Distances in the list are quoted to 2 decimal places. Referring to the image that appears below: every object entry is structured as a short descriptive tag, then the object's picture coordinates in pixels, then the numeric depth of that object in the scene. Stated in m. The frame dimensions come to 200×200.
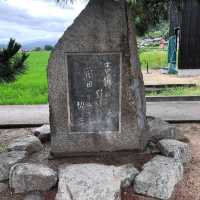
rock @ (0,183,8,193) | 2.51
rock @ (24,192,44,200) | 2.39
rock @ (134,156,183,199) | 2.34
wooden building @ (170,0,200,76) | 8.54
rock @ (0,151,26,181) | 2.60
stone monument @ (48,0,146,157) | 2.69
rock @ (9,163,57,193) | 2.42
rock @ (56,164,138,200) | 2.23
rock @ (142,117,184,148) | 3.09
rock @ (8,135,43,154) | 2.97
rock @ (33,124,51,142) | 3.37
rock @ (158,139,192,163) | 2.79
